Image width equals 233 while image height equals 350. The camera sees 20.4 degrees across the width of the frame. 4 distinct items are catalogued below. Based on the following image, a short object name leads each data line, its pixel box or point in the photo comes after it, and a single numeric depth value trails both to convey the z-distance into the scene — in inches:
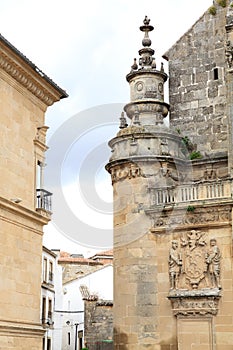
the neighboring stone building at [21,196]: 540.7
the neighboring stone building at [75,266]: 1777.8
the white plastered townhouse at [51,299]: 1386.6
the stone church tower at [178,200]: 783.1
